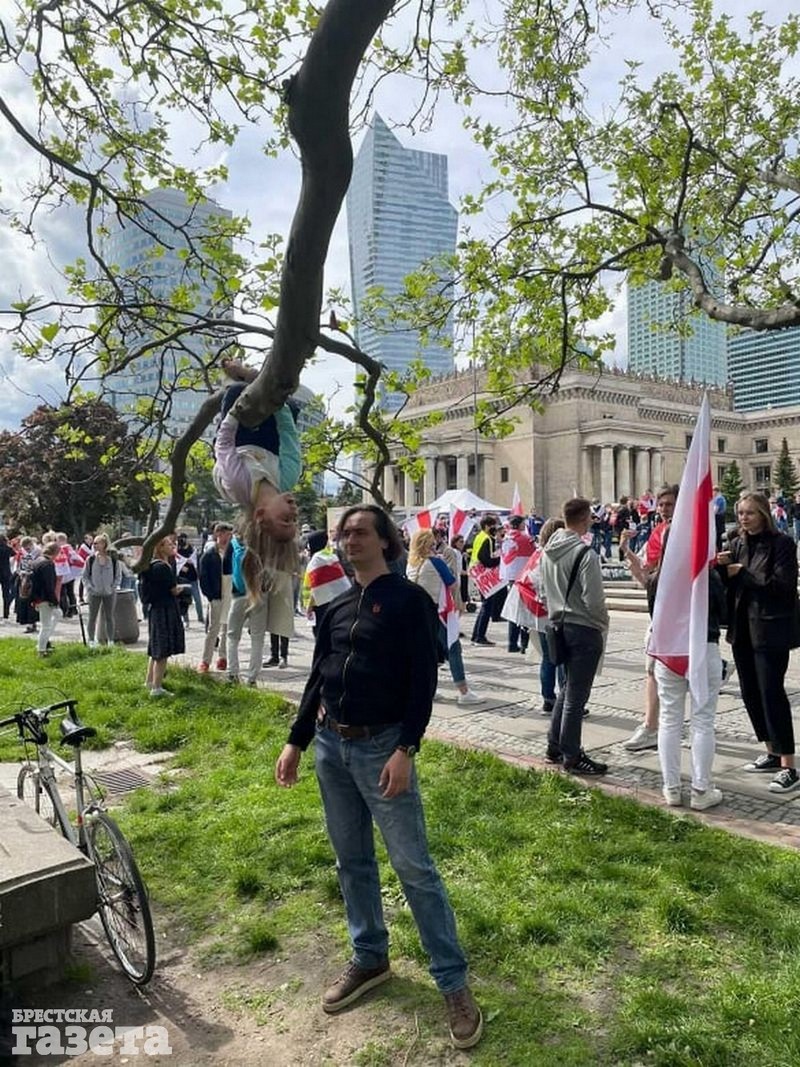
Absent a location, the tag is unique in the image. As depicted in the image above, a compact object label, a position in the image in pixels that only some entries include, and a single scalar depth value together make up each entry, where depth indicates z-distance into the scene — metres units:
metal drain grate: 6.60
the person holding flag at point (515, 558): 13.07
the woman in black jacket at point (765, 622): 5.84
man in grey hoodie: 6.28
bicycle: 3.61
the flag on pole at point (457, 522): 17.62
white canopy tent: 26.12
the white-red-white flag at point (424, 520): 12.59
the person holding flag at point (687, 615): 5.38
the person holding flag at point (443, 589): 8.75
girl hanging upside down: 2.63
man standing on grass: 3.15
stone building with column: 86.25
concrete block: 3.39
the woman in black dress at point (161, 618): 9.55
